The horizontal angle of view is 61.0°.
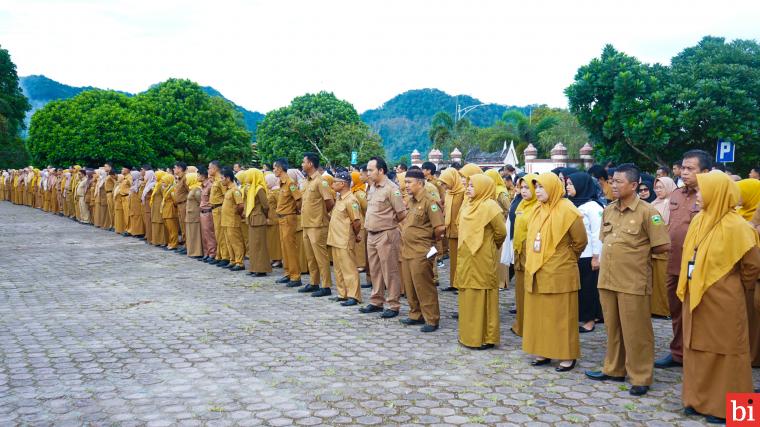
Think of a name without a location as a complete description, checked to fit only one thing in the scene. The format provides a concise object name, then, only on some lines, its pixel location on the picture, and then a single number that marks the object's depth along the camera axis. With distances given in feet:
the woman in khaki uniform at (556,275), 18.20
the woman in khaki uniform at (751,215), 18.08
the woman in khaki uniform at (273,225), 37.91
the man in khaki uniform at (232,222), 37.70
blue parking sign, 48.03
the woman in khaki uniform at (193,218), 42.37
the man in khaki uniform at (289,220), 33.01
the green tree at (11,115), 139.74
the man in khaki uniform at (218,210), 39.47
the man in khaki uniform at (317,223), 30.40
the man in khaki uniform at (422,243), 23.70
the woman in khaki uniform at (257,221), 35.76
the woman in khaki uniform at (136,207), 54.08
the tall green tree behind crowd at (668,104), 73.10
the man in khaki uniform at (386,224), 26.11
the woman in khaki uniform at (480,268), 20.88
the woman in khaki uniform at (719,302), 14.51
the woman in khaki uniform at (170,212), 46.62
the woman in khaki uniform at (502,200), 31.22
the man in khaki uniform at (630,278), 16.71
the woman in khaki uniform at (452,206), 30.63
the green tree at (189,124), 143.74
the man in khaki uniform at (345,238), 28.35
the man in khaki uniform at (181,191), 44.98
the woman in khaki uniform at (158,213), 48.65
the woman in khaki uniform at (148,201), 51.19
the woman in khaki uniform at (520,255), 23.07
